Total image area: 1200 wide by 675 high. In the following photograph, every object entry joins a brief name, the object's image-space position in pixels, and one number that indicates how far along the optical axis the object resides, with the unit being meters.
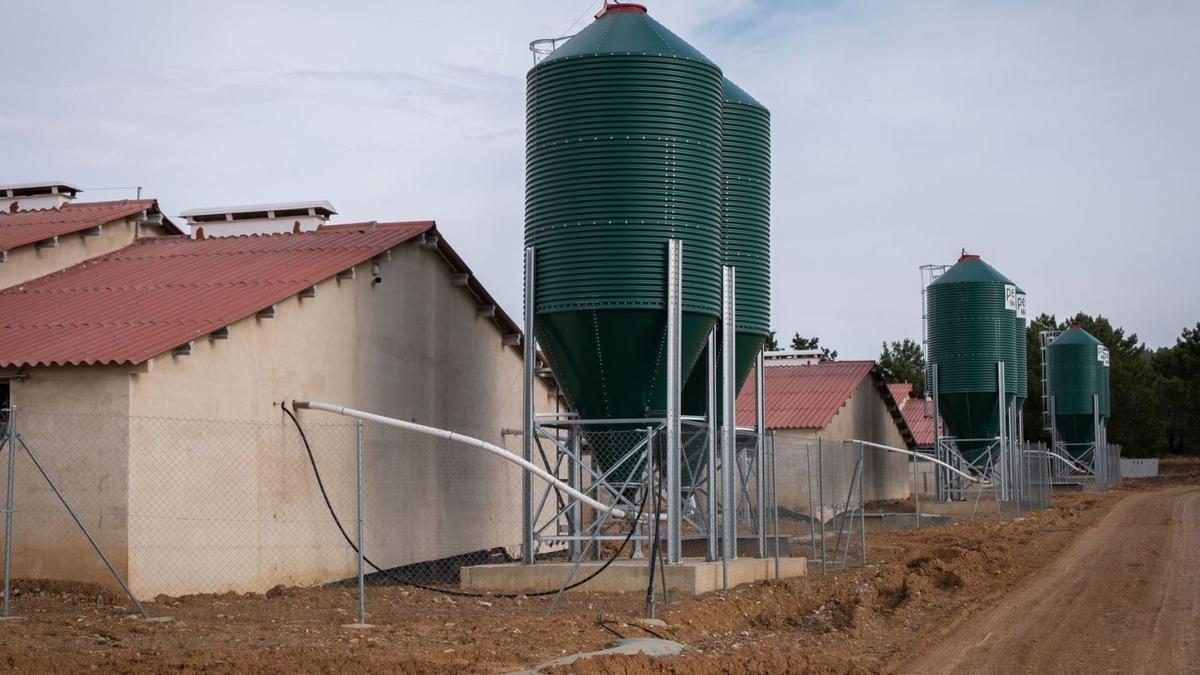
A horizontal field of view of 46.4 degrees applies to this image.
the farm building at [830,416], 39.91
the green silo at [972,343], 44.38
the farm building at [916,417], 63.56
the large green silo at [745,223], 23.23
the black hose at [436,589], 17.68
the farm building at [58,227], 22.09
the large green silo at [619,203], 19.91
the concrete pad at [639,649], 12.43
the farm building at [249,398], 17.03
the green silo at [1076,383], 63.03
